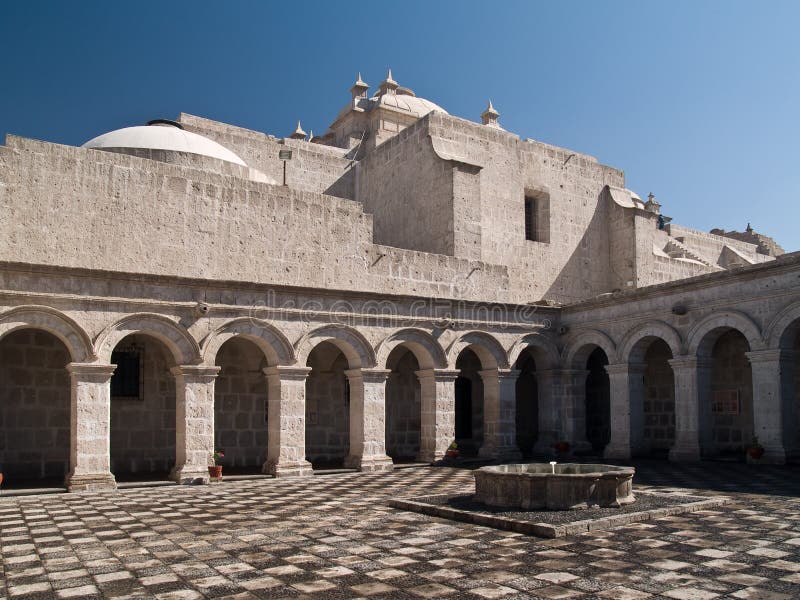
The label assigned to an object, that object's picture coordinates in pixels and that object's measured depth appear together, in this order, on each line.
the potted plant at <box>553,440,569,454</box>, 17.97
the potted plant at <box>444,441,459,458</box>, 16.73
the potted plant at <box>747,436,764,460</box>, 14.00
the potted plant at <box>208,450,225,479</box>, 13.72
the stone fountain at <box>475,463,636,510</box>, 8.98
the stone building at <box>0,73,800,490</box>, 13.73
